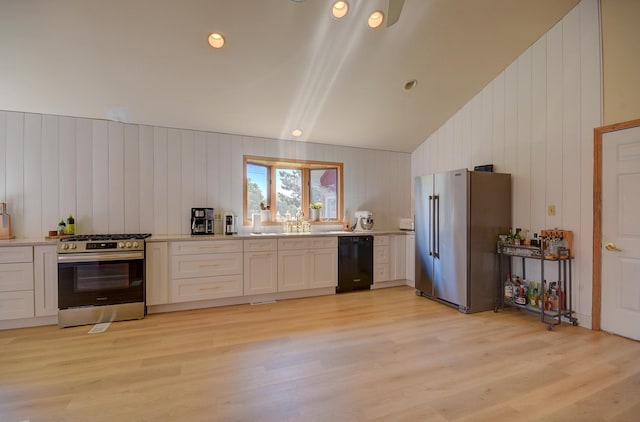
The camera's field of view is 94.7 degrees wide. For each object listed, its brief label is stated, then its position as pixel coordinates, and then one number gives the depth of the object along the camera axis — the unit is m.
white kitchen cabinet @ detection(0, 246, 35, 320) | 3.05
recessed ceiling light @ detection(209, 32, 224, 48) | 2.93
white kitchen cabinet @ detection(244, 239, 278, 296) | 3.96
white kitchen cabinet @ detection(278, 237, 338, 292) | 4.16
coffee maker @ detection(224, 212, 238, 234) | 4.17
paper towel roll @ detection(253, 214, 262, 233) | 4.50
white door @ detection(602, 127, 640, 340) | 2.84
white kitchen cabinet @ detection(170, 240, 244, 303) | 3.65
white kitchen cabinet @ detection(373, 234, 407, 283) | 4.79
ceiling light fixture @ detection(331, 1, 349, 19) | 2.78
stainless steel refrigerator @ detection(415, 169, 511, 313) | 3.65
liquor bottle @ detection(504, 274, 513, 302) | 3.63
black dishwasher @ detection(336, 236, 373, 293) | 4.54
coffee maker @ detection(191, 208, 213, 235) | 4.06
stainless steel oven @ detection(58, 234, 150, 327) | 3.18
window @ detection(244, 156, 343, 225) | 4.66
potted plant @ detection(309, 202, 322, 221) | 5.00
